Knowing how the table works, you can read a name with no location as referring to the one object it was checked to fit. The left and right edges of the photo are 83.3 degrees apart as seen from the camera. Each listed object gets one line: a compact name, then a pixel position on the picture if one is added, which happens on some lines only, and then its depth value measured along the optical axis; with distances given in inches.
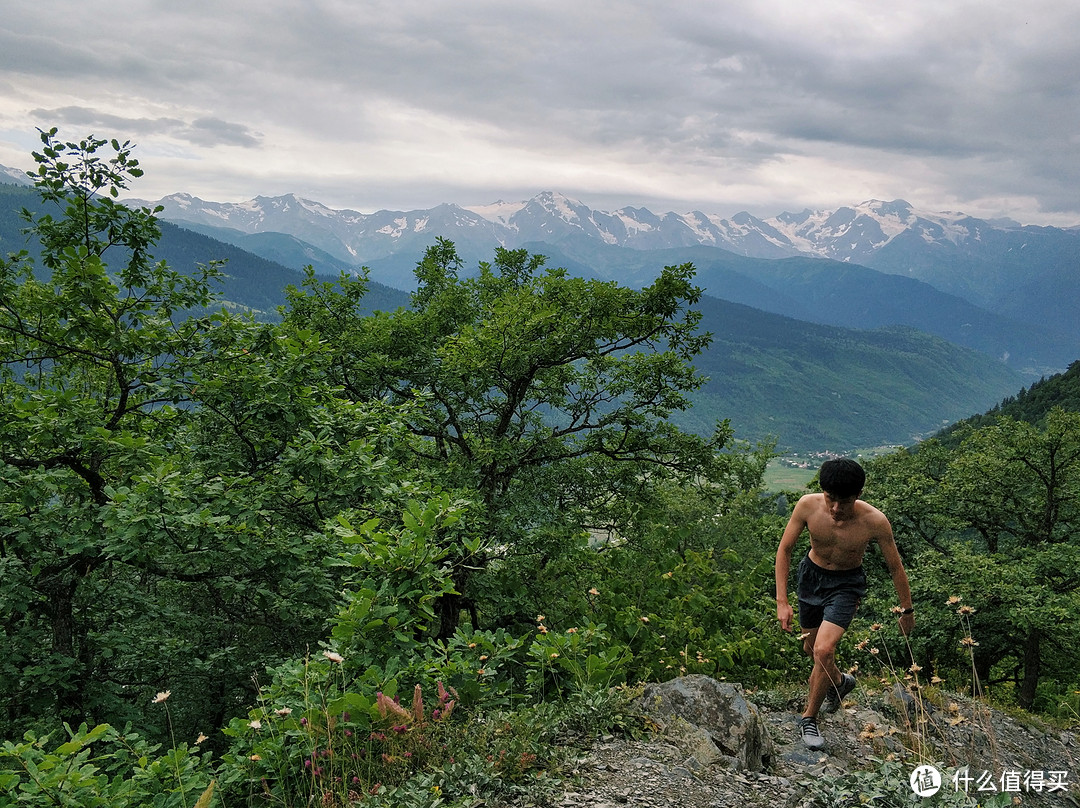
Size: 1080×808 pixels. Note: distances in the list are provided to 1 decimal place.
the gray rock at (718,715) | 201.8
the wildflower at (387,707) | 155.8
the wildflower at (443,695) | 172.6
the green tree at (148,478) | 253.3
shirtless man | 222.1
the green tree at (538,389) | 485.1
